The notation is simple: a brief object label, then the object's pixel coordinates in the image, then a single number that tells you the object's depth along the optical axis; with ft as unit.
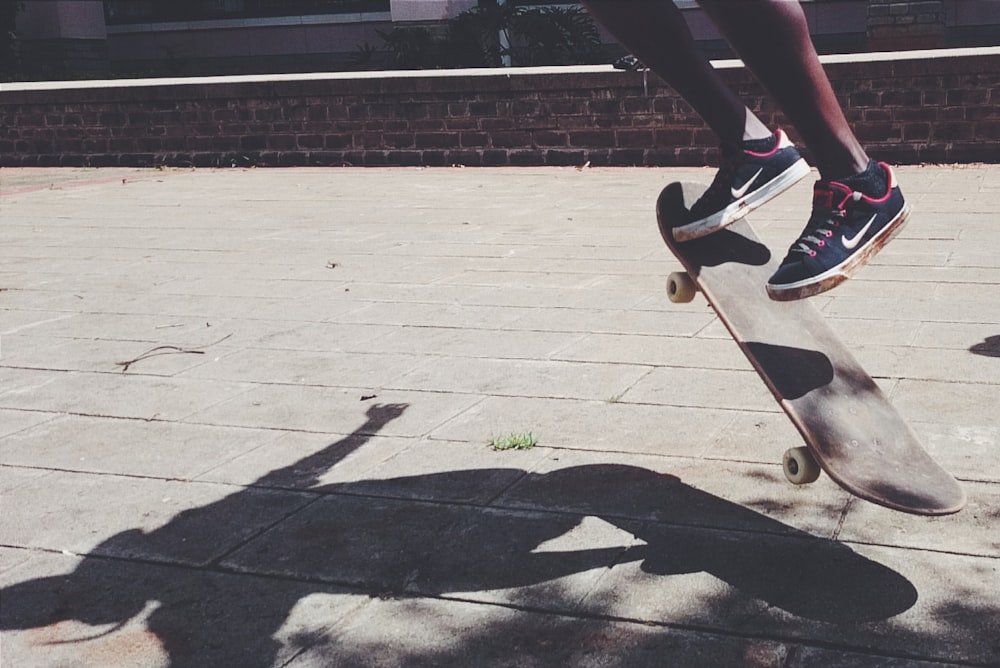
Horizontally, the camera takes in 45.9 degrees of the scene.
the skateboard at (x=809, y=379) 8.68
